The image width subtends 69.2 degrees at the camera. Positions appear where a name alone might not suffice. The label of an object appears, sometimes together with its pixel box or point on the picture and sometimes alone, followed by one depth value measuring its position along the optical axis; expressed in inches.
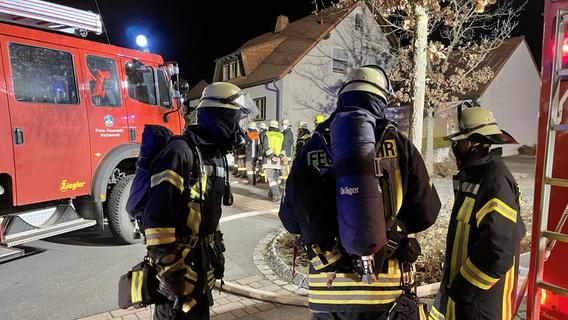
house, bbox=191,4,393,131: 831.7
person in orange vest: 515.5
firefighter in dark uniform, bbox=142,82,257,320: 91.4
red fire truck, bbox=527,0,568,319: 84.6
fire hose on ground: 161.0
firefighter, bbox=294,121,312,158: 340.9
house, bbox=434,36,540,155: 895.1
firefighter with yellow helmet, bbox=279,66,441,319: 75.2
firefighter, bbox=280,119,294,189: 422.9
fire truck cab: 199.9
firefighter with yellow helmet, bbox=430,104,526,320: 94.0
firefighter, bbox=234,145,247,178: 561.8
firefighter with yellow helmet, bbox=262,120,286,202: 397.4
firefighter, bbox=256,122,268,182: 498.9
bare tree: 207.2
